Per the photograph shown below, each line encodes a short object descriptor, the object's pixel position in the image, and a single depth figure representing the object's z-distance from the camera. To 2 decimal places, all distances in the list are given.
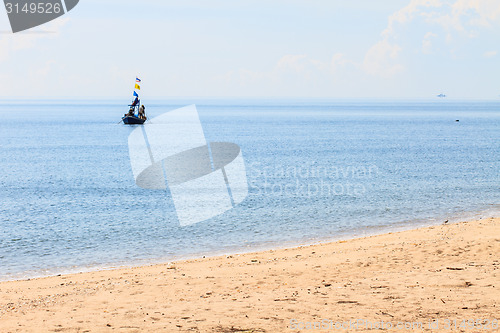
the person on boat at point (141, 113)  134.21
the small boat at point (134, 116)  131.81
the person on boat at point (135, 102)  126.99
